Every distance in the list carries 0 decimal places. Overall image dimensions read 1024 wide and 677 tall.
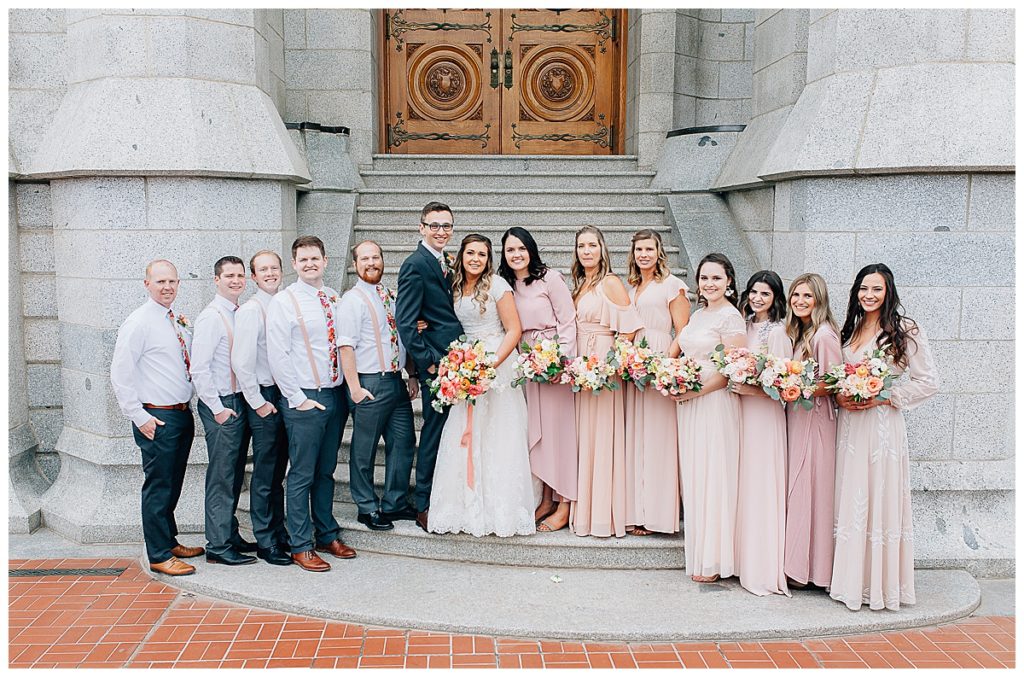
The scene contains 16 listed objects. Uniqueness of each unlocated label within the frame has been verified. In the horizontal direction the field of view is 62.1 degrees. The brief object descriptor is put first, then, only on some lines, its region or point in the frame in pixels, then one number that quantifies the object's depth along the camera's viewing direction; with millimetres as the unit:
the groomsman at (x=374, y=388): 5234
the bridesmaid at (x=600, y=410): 5285
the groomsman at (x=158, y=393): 4992
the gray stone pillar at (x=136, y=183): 5965
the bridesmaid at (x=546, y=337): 5309
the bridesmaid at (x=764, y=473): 4922
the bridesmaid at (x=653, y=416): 5254
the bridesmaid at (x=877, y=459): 4672
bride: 5266
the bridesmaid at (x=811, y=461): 4820
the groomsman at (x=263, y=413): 5055
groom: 5184
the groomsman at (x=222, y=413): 5051
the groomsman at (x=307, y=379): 5102
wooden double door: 9961
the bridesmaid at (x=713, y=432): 4945
